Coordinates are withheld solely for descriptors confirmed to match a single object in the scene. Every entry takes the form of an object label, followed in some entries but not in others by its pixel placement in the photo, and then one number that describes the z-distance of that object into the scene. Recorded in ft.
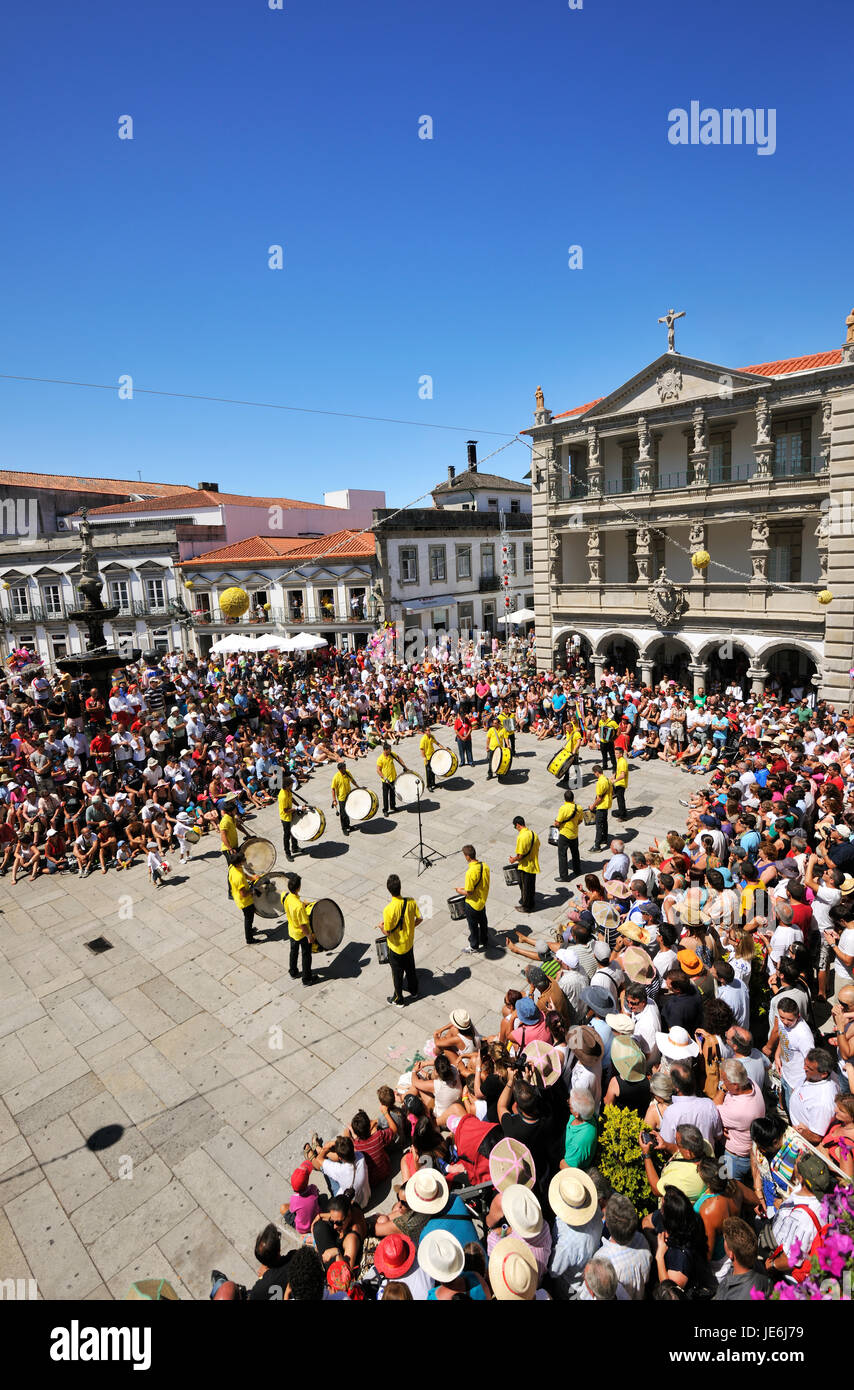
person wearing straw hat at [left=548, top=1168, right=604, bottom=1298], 13.39
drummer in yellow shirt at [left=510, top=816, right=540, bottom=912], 31.12
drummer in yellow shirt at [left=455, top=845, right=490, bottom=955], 27.81
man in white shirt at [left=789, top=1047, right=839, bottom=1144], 15.38
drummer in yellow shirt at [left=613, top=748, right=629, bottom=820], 42.19
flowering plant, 11.60
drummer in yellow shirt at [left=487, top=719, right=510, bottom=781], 52.85
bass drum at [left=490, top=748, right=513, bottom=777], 51.90
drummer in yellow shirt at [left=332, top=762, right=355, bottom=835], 43.06
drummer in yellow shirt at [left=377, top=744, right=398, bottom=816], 45.83
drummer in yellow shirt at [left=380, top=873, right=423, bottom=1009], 25.00
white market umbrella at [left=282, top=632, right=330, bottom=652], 75.82
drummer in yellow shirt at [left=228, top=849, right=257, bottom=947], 30.12
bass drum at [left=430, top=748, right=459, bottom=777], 51.37
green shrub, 14.84
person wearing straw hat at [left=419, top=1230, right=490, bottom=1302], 12.76
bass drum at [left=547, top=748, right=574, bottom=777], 42.95
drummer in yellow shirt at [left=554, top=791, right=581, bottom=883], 33.81
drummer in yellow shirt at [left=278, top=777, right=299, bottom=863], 39.42
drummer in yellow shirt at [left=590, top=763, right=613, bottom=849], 38.55
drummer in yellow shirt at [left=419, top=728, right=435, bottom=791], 50.06
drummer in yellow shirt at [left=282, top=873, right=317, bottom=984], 26.99
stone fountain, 52.26
